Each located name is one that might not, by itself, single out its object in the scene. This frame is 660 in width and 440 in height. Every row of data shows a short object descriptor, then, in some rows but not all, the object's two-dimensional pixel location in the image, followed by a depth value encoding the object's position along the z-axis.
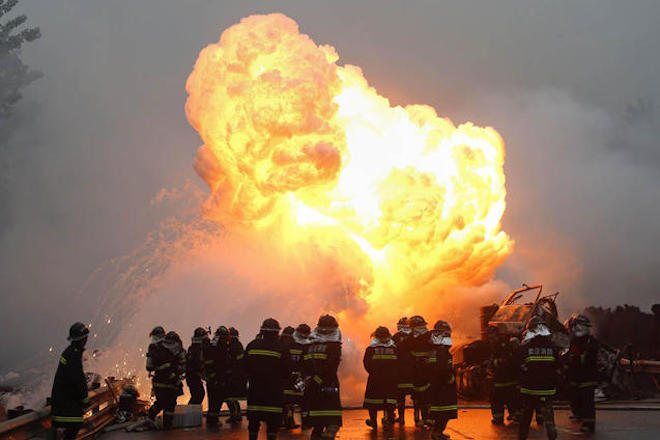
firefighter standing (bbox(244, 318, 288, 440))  10.60
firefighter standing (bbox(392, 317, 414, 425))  14.74
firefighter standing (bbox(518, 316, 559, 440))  11.70
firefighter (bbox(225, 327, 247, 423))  16.67
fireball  27.67
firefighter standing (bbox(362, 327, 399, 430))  13.32
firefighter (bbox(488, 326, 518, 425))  15.75
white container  16.36
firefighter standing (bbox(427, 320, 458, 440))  12.62
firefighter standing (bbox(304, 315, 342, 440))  10.53
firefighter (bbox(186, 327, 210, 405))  17.03
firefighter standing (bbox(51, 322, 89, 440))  10.36
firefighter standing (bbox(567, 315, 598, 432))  13.33
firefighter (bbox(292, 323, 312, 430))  10.88
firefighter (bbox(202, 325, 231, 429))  16.48
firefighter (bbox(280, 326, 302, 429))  15.20
